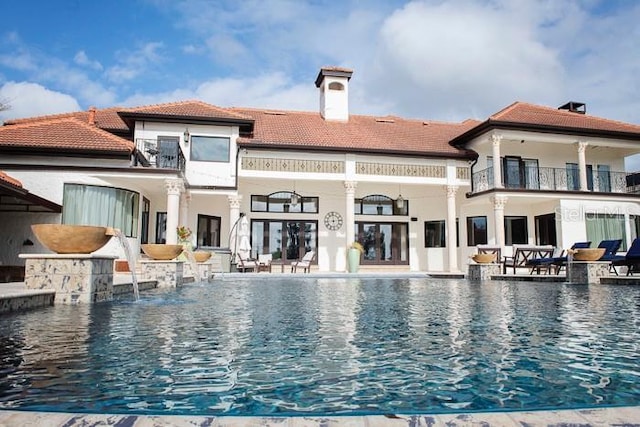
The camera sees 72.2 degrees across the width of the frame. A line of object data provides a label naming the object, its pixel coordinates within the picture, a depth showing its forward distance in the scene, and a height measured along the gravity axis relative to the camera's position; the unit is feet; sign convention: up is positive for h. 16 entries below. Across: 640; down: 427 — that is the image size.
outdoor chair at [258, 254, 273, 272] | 55.36 -1.15
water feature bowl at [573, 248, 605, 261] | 31.53 -0.11
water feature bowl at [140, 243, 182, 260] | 28.55 +0.13
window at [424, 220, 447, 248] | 65.57 +2.82
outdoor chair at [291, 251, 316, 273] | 54.03 -1.25
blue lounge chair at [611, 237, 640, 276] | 33.19 -0.49
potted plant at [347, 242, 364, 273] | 54.03 -0.76
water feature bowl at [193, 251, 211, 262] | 38.47 -0.26
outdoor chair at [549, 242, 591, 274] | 40.19 -0.68
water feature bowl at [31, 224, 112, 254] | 17.49 +0.65
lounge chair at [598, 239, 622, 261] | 37.76 +0.32
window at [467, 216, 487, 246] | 64.44 +3.32
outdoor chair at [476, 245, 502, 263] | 48.68 +0.30
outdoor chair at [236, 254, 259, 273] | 51.75 -1.33
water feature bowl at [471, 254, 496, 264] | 39.88 -0.49
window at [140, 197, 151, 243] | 52.80 +3.82
